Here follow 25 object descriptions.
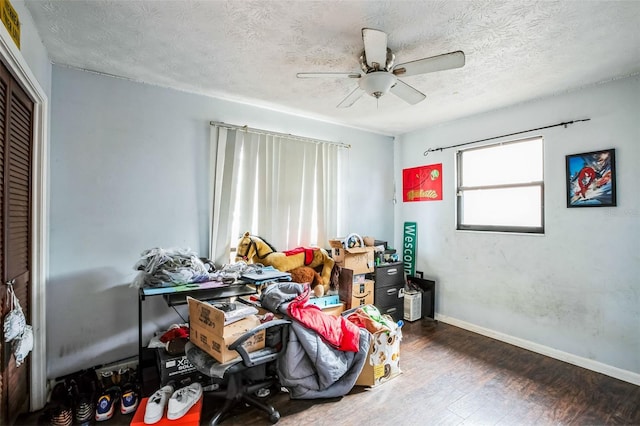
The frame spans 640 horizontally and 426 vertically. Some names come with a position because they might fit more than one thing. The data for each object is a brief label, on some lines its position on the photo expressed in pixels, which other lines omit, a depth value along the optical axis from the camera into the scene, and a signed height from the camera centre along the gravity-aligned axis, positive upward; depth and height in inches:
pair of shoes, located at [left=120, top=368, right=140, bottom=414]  76.5 -48.2
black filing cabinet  132.6 -33.7
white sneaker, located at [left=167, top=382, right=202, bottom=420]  66.4 -43.0
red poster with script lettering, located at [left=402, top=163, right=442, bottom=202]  145.9 +16.6
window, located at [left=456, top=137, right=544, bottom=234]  115.3 +11.9
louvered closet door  60.8 +0.0
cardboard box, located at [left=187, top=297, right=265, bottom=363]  65.3 -26.8
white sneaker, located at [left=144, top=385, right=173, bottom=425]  64.9 -43.0
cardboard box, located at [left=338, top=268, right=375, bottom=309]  123.9 -31.5
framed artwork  94.5 +12.3
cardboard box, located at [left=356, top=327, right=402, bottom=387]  86.9 -43.6
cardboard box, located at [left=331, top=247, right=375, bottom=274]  123.7 -18.3
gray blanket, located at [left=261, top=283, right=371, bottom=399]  74.9 -38.6
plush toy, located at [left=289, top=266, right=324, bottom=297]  112.5 -24.0
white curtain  110.1 +10.5
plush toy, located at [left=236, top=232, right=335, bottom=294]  111.0 -15.9
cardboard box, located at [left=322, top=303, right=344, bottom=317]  110.0 -35.3
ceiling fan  63.3 +34.9
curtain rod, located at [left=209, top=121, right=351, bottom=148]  109.7 +33.2
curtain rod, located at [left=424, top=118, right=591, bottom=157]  103.6 +32.5
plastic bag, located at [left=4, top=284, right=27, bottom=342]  59.8 -21.8
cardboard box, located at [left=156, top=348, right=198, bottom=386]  78.0 -40.8
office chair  65.3 -33.8
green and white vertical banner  155.5 -16.6
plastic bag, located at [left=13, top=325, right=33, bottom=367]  61.7 -27.8
